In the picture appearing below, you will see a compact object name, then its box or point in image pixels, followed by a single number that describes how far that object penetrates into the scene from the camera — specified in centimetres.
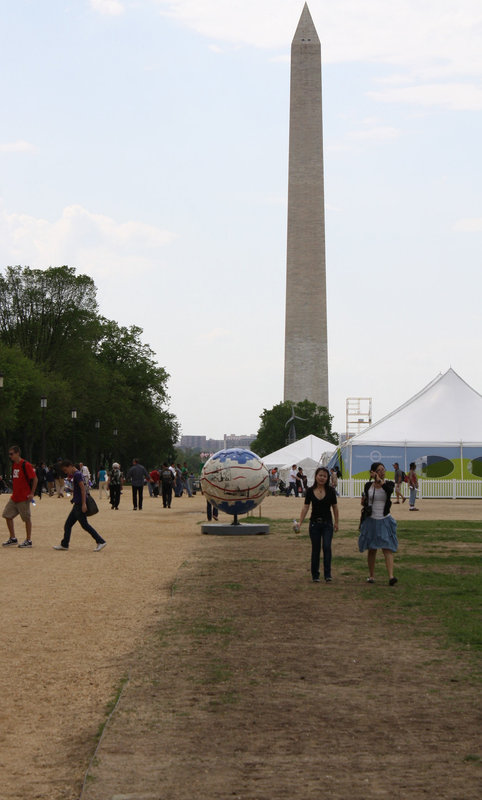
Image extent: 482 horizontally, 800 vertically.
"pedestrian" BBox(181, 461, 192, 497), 5607
